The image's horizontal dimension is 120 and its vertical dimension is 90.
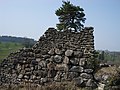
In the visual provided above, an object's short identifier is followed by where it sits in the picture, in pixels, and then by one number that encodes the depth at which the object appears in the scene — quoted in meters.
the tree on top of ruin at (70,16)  11.24
